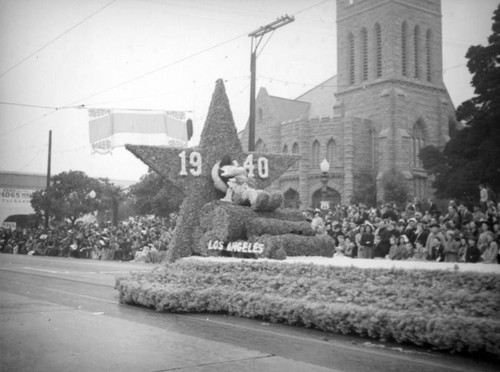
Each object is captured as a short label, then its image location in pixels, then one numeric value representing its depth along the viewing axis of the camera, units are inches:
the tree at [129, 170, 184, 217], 1599.4
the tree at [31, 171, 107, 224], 1717.5
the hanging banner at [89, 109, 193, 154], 873.5
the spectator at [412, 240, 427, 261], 551.1
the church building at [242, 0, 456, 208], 1681.8
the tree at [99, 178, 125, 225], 2001.2
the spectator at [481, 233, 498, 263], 468.1
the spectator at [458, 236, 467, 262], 513.0
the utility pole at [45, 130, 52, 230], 1607.5
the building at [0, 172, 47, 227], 1600.6
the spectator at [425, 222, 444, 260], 541.1
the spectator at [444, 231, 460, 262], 518.0
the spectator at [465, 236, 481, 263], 495.0
